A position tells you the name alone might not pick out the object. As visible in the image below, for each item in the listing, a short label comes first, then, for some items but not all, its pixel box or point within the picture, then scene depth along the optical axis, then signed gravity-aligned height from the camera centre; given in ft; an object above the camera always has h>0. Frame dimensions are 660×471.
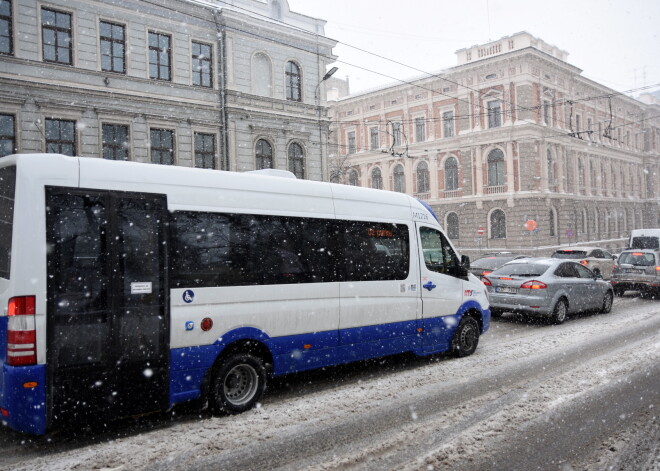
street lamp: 84.89 +20.44
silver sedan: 38.42 -2.61
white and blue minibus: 15.71 -0.78
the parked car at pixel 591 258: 71.05 -0.87
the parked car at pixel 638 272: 53.06 -2.19
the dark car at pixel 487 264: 52.01 -0.95
